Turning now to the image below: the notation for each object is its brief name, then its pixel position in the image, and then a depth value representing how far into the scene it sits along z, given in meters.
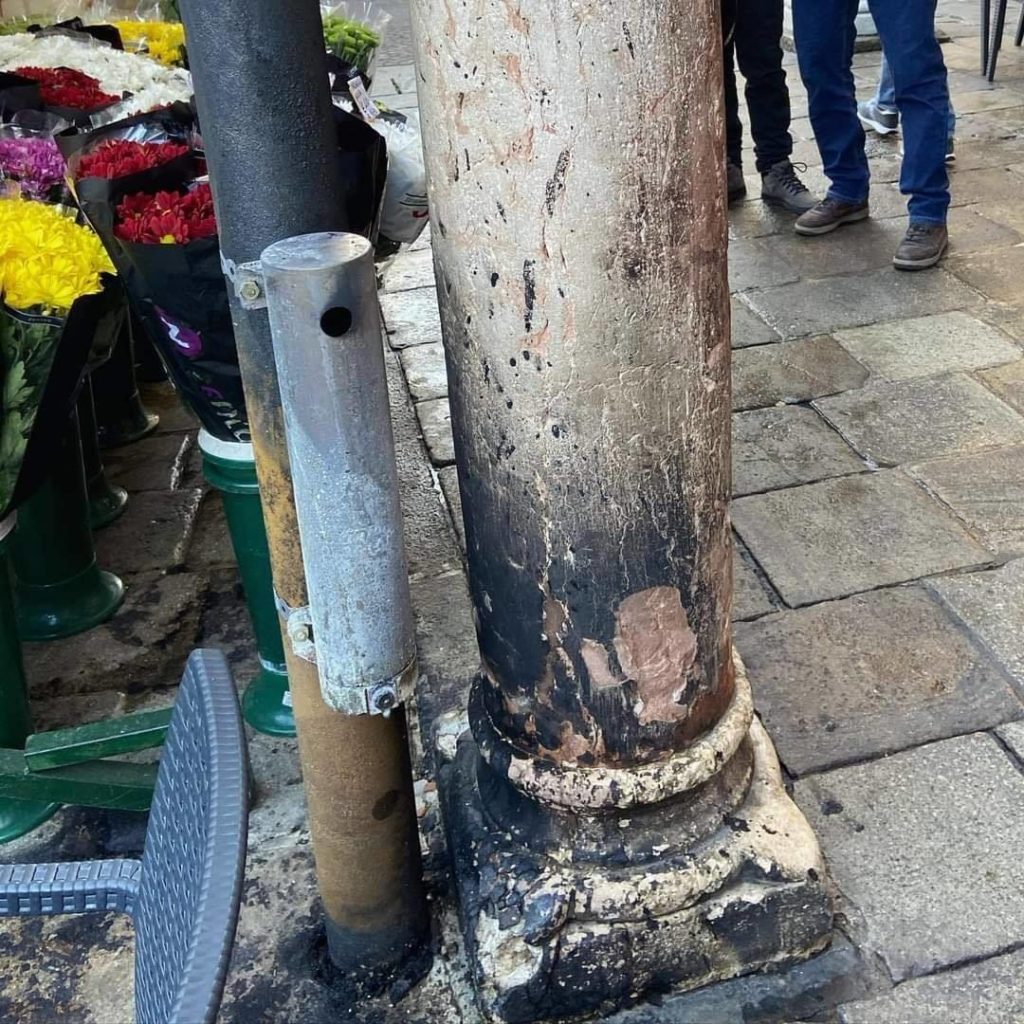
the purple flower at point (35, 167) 2.37
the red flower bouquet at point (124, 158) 2.08
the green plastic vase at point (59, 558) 2.79
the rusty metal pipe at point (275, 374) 1.32
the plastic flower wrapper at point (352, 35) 3.15
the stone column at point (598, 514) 1.33
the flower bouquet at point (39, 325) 2.01
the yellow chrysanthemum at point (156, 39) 3.41
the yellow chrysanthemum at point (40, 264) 2.00
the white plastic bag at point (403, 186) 2.30
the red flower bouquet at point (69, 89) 2.79
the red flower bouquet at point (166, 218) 1.97
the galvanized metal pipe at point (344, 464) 1.26
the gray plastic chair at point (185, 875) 0.83
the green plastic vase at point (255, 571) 2.28
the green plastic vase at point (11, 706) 2.25
